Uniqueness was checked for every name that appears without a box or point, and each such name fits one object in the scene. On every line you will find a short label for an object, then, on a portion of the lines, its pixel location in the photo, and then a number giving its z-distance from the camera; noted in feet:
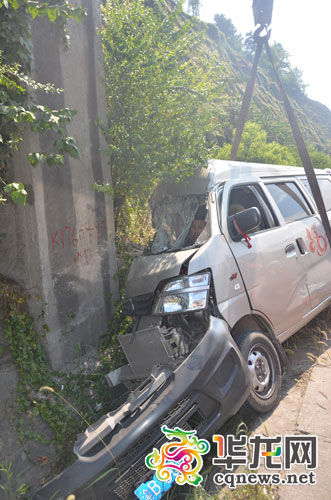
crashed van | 8.08
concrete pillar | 12.74
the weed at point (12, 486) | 9.55
